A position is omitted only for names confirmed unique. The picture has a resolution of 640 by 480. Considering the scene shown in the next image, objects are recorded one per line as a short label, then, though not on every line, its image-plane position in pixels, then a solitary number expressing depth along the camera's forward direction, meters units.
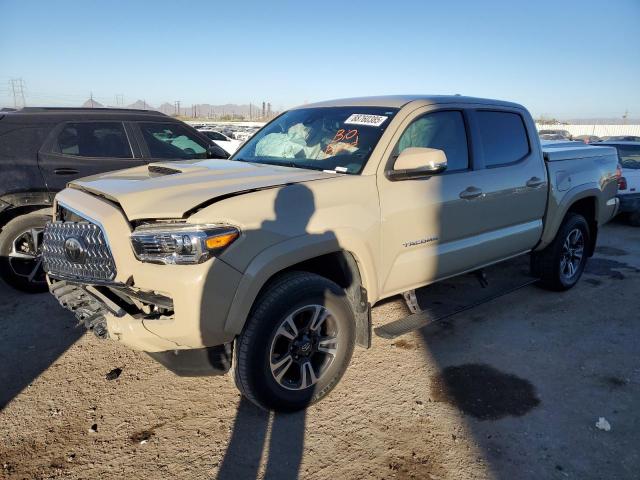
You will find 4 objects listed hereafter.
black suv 4.86
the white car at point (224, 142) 13.96
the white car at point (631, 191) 8.83
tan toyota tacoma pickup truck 2.53
